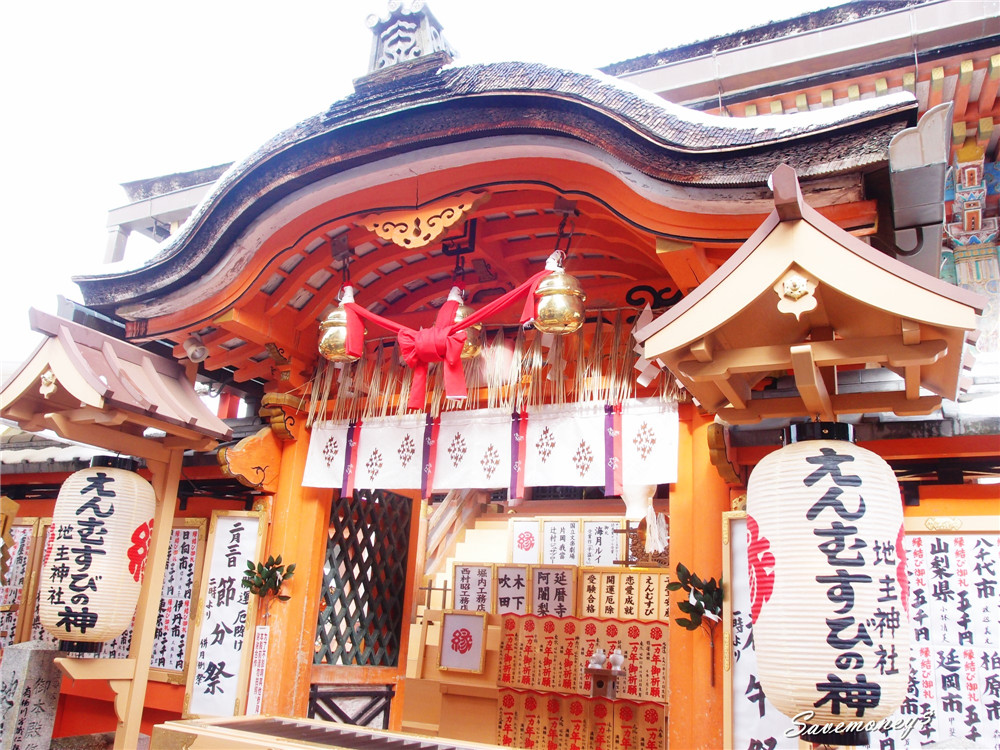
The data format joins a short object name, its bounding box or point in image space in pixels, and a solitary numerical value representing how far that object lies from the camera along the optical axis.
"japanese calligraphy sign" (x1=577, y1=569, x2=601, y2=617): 7.79
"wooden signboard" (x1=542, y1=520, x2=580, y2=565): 10.52
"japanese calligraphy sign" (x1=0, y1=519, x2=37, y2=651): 8.26
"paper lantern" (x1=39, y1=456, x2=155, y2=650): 5.43
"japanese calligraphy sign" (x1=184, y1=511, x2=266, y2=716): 6.50
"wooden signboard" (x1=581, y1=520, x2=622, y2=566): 10.32
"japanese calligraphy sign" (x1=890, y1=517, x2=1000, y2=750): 4.09
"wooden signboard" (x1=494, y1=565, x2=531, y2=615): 8.06
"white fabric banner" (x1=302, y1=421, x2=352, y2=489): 6.70
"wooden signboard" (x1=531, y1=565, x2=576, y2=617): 7.84
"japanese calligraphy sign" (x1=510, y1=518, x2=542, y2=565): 10.59
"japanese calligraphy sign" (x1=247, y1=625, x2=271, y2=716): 6.39
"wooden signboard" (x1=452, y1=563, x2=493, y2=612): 8.50
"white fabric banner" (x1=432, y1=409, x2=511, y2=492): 5.97
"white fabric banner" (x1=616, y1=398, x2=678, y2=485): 5.38
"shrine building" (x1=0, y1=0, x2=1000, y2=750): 3.87
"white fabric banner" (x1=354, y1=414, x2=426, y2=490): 6.38
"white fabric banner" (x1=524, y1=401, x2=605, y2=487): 5.61
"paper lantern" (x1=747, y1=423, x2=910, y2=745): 3.17
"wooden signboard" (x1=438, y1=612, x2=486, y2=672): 7.38
